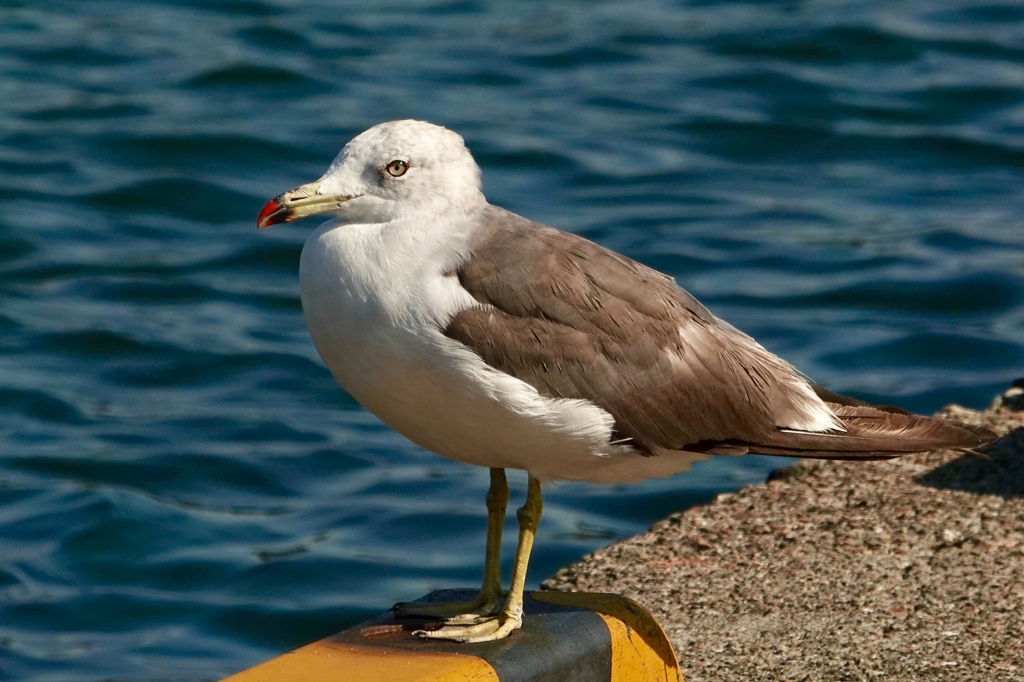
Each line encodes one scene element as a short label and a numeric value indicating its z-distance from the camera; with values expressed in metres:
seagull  8.31
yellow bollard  8.25
